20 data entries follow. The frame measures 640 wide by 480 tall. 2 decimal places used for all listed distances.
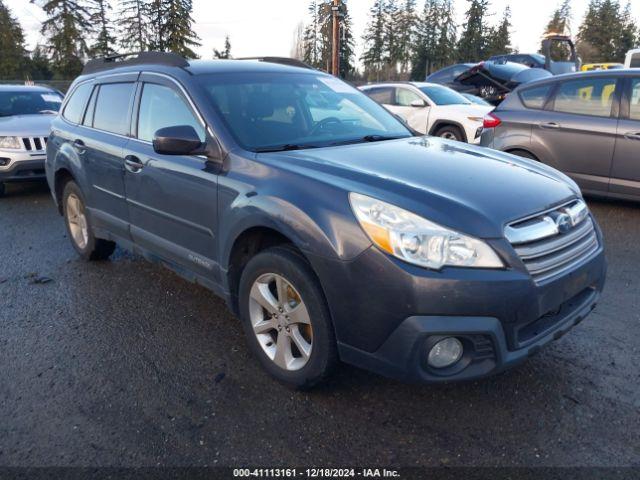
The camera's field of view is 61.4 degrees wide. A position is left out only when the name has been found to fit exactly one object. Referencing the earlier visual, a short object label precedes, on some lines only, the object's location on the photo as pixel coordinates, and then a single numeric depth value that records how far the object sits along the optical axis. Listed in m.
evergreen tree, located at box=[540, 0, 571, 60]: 78.79
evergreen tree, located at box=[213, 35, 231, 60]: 74.81
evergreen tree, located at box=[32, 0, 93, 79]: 53.62
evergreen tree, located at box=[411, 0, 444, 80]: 69.19
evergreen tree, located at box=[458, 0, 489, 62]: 68.31
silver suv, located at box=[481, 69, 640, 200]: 5.94
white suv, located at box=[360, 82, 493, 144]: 10.09
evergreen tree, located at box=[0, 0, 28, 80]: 54.06
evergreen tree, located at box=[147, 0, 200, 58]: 52.81
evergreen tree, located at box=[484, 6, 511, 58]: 67.81
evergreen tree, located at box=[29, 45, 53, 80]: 56.28
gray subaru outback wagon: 2.31
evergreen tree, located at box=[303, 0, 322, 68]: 67.38
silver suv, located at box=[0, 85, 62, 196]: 7.80
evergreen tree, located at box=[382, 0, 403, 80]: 72.75
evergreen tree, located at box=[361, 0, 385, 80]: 73.62
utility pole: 26.82
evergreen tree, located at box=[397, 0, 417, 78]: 72.44
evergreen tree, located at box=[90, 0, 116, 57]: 55.81
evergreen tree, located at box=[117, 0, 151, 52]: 55.34
